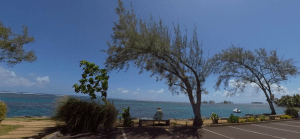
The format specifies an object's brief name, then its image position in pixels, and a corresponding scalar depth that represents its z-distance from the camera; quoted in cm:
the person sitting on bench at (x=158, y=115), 1184
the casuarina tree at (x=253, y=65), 2128
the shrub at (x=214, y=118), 1244
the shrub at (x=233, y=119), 1298
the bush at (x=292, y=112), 1738
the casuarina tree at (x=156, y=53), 1158
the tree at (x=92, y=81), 1133
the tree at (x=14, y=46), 1228
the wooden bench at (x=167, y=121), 1108
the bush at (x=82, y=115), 877
